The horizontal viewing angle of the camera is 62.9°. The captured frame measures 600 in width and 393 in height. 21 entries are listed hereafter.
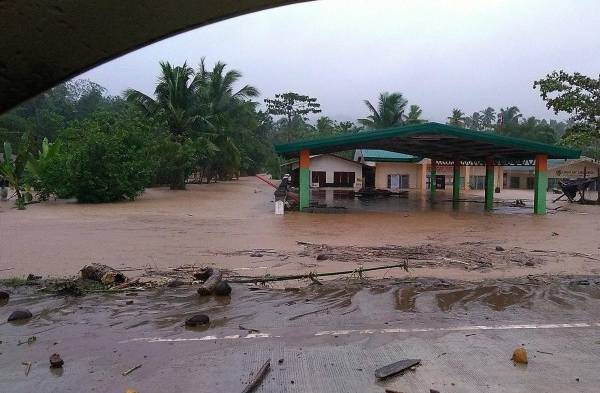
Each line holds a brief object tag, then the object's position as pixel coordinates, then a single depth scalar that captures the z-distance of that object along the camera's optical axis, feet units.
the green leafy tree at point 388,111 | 161.88
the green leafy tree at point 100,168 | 84.23
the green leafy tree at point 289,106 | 254.88
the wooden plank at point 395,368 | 14.32
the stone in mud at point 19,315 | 19.58
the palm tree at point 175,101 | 111.45
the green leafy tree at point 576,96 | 87.97
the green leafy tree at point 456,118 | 213.66
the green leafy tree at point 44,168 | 83.97
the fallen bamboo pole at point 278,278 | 26.16
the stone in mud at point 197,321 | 19.03
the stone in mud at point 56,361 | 14.99
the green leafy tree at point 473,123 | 296.85
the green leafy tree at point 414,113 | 172.78
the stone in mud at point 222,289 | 23.41
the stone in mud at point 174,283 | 25.22
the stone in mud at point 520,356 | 15.46
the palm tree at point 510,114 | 261.36
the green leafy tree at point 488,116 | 359.15
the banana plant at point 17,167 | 78.61
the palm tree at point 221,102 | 121.90
